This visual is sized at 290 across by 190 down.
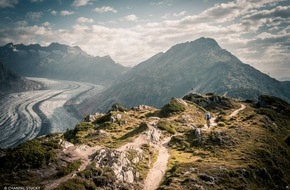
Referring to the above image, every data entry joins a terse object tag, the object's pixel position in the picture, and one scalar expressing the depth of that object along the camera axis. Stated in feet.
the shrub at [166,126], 233.55
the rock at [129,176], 131.38
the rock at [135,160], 151.23
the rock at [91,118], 286.83
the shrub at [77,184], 105.86
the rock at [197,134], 206.10
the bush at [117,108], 319.92
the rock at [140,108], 343.16
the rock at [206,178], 136.47
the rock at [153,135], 200.39
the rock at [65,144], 148.59
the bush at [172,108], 306.06
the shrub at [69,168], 117.80
